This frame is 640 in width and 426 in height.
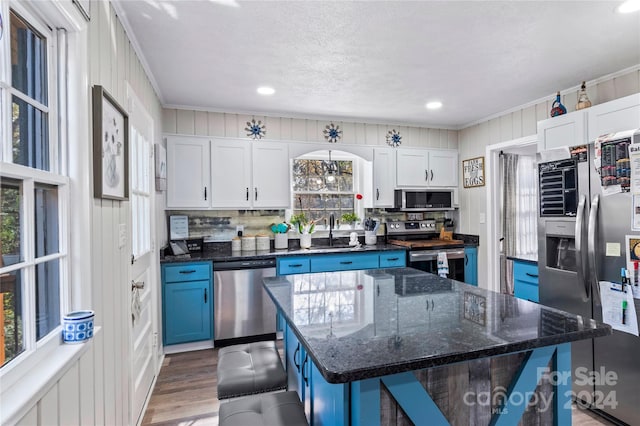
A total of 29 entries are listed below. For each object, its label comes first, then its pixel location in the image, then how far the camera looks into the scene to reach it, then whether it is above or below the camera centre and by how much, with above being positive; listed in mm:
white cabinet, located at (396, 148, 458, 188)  4445 +584
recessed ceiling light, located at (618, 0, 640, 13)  1896 +1136
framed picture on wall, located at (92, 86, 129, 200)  1494 +334
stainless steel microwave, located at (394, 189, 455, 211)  4426 +156
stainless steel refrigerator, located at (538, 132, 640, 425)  2104 -267
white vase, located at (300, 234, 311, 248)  4148 -330
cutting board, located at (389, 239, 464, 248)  4100 -393
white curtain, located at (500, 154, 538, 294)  4660 +30
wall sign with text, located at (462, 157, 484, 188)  4303 +504
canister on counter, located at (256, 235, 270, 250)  3963 -324
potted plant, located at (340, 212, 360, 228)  4402 -66
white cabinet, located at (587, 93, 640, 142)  2141 +602
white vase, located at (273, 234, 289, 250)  4039 -329
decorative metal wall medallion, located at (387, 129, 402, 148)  4515 +977
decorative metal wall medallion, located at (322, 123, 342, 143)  4258 +1000
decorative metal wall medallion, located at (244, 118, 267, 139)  3961 +985
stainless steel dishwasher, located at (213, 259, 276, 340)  3414 -866
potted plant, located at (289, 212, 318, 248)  4148 -177
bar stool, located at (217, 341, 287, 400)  1575 -758
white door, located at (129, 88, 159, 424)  2217 -353
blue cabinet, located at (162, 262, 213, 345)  3258 -836
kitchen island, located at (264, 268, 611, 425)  1050 -438
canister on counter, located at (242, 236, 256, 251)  3877 -324
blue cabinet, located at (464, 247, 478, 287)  4312 -681
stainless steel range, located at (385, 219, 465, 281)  4074 -402
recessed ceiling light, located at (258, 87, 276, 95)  3164 +1160
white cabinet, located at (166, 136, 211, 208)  3590 +455
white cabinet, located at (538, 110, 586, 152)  2439 +593
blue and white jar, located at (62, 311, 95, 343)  1229 -397
